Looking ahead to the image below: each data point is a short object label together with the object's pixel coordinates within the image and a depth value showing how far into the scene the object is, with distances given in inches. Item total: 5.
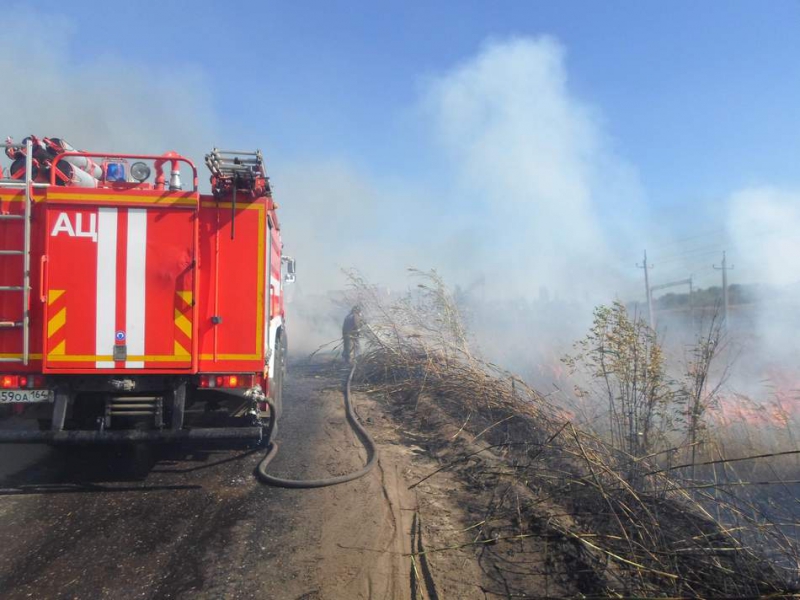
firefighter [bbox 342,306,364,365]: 500.4
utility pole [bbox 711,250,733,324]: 915.4
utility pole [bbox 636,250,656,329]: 1045.8
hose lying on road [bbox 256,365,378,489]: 195.5
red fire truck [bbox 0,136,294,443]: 182.7
